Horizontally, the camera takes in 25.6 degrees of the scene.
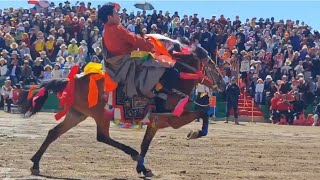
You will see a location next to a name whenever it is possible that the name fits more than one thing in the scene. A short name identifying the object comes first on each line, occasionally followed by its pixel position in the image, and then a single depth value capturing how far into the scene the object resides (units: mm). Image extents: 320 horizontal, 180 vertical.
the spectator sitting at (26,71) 24797
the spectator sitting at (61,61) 24969
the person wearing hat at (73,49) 26219
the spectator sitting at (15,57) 25656
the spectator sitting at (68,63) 24141
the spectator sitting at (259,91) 24750
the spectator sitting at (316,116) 23388
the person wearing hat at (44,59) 25781
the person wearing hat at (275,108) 23719
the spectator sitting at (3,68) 25616
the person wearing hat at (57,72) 23920
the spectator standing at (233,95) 23406
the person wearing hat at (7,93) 24453
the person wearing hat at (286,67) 25453
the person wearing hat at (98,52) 24781
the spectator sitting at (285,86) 24156
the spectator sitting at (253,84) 25156
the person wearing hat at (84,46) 25895
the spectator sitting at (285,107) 23531
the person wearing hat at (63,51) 26172
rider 10047
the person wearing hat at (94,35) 27500
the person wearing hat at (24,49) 26531
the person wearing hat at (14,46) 26391
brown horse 10125
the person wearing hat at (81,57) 25297
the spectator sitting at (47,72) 24366
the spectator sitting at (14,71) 25391
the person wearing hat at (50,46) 26875
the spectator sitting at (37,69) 24969
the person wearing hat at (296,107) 23562
